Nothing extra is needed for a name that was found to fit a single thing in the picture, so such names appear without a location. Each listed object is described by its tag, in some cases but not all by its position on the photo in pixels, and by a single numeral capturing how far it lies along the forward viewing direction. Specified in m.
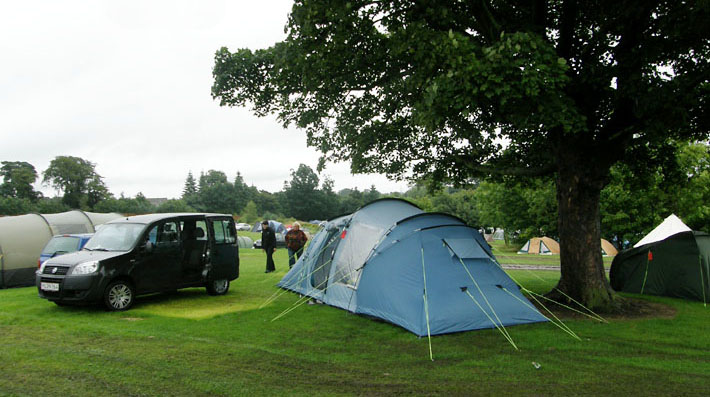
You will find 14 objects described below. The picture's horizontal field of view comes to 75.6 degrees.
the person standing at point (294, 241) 15.03
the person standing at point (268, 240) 16.48
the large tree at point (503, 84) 7.61
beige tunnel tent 13.53
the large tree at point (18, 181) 75.44
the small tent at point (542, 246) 36.44
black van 9.10
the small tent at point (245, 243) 36.31
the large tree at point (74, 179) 78.44
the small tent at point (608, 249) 33.81
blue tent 7.81
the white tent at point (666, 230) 12.59
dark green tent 11.28
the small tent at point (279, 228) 41.80
